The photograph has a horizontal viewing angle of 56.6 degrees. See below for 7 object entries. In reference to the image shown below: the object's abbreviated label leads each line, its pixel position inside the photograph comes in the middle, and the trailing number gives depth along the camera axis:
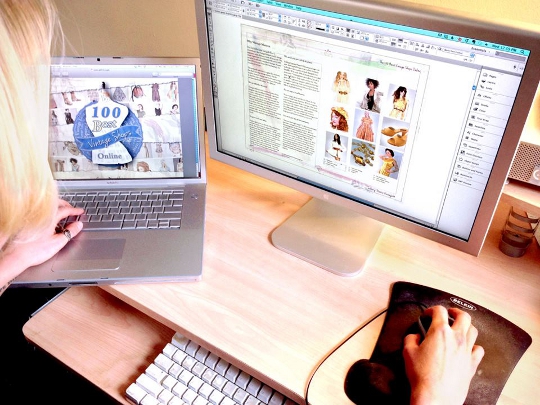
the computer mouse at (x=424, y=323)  0.68
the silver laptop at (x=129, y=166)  0.78
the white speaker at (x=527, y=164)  0.75
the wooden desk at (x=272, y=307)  0.66
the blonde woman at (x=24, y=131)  0.60
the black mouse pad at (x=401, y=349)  0.62
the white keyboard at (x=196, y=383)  0.70
